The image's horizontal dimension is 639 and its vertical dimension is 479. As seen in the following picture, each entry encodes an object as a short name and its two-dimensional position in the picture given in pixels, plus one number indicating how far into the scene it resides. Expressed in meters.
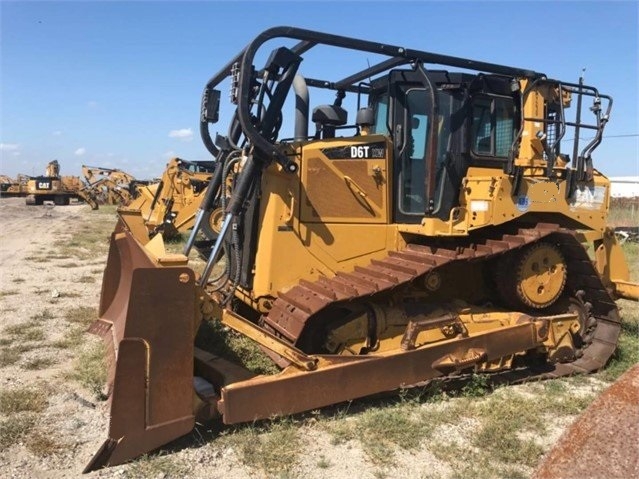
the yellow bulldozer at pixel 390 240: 4.30
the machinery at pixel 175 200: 13.82
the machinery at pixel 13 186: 42.25
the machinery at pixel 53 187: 37.34
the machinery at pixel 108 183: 34.62
